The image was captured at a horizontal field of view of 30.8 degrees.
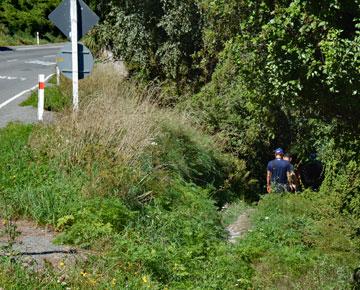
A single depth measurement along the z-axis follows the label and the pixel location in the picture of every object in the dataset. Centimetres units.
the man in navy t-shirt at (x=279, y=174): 1352
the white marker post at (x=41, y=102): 1354
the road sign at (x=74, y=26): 1084
